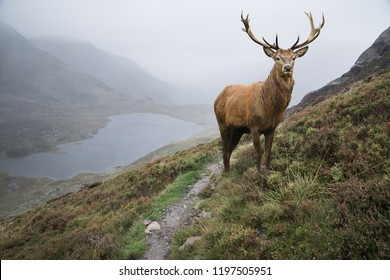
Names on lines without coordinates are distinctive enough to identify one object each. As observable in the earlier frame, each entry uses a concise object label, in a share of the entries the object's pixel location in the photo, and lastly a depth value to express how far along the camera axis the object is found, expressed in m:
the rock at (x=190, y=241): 6.21
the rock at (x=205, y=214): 7.62
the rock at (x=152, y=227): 8.31
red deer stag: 6.87
